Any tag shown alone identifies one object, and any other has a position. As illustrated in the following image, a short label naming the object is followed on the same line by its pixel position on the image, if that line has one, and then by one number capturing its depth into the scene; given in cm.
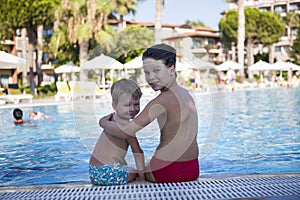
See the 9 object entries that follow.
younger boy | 307
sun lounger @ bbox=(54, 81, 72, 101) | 1994
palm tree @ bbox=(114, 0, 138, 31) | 2944
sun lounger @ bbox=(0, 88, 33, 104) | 1862
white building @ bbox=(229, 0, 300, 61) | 6222
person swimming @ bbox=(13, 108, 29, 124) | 1054
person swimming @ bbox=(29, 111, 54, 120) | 1130
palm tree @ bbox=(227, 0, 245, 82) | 3339
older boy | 300
